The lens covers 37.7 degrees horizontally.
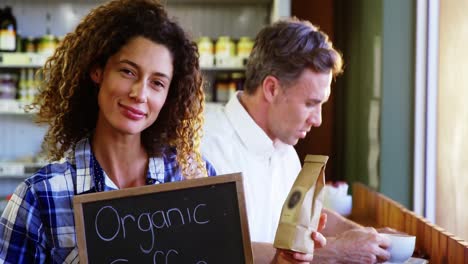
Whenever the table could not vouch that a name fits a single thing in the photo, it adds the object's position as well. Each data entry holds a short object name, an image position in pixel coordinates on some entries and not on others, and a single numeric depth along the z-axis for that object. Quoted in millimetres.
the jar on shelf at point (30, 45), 4078
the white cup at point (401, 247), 1858
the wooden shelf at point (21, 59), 3936
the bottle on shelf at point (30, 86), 4078
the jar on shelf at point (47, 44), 4031
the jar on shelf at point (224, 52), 3975
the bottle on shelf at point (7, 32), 3986
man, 2270
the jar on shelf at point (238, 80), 4020
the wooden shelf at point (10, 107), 4012
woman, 1423
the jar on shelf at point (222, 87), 4082
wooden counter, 1874
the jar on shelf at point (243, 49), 3979
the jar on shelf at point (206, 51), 3971
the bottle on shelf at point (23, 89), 4086
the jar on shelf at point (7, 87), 4062
